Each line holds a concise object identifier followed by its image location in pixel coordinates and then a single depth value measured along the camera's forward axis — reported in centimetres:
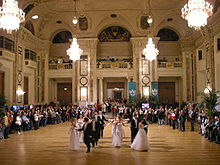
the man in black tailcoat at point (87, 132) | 918
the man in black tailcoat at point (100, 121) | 1147
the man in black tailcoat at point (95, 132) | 1013
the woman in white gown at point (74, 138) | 966
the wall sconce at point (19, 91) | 2031
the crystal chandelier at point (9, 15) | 1079
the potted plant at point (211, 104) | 1277
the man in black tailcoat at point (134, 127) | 1049
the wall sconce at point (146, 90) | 2574
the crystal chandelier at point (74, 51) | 1641
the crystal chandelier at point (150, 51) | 1688
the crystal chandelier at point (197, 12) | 1036
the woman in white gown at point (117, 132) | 1014
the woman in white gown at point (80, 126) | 1052
